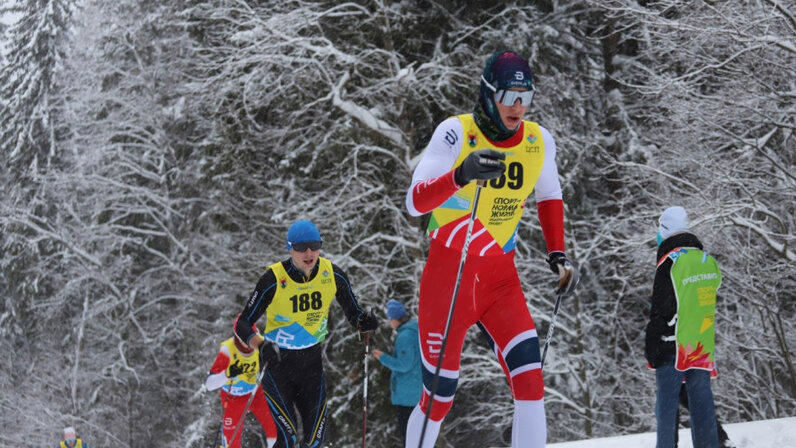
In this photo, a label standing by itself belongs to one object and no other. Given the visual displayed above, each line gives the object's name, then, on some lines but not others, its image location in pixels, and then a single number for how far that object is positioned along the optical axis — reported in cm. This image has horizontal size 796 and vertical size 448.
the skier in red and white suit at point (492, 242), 760
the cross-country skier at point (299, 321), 1170
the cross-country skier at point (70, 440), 2330
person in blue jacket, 1555
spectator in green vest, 1042
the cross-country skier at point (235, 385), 1498
